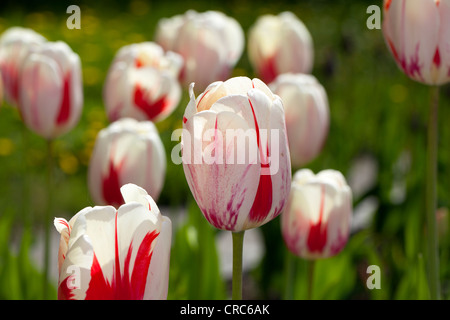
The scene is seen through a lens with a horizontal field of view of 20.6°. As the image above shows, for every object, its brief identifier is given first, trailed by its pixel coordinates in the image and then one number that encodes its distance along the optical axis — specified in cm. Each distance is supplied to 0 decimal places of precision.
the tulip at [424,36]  76
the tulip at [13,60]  96
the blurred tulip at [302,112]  90
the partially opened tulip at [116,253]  60
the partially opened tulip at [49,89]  89
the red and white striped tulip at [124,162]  82
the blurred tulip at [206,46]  97
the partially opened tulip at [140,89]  92
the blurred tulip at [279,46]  101
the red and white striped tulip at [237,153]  62
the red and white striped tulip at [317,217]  81
